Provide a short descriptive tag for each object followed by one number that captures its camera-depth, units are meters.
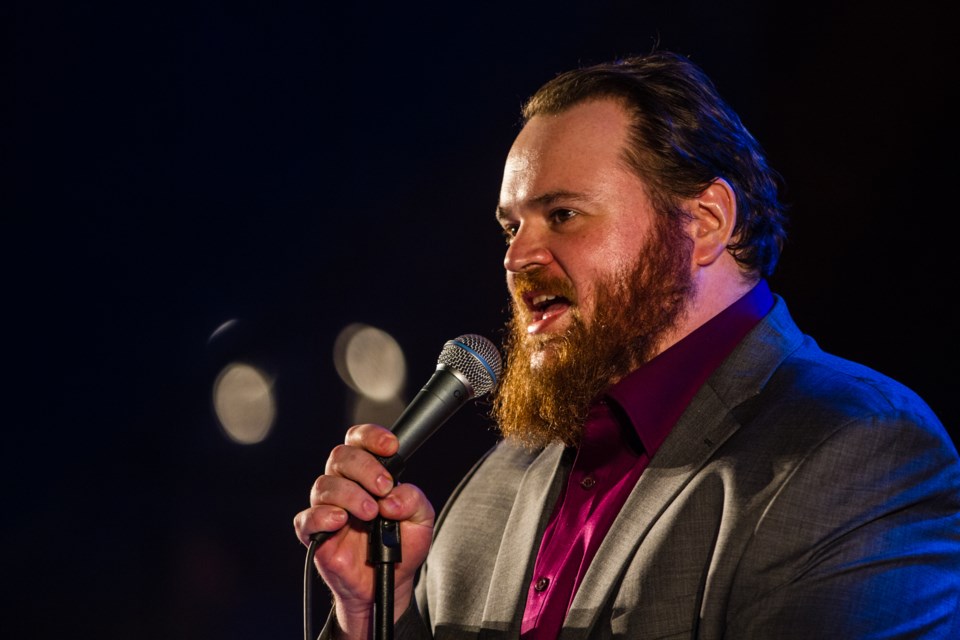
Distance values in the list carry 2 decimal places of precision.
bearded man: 3.12
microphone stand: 3.11
